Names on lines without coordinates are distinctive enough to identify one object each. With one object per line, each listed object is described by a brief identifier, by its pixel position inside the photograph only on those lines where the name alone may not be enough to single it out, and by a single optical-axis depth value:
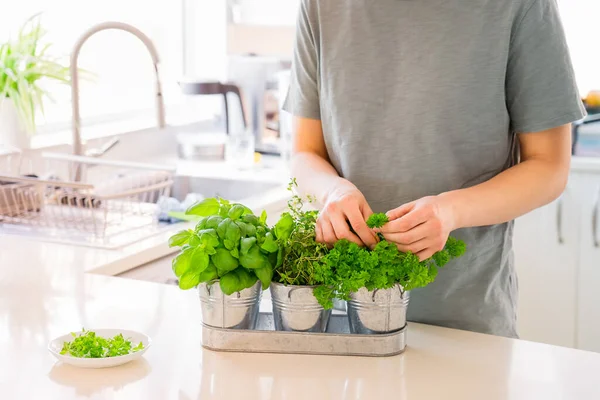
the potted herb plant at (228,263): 1.15
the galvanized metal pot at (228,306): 1.19
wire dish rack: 1.98
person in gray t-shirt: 1.37
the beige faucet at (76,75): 2.21
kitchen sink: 2.76
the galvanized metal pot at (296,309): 1.18
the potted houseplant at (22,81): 2.33
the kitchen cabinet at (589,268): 3.04
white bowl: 1.15
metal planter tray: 1.20
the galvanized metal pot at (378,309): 1.18
